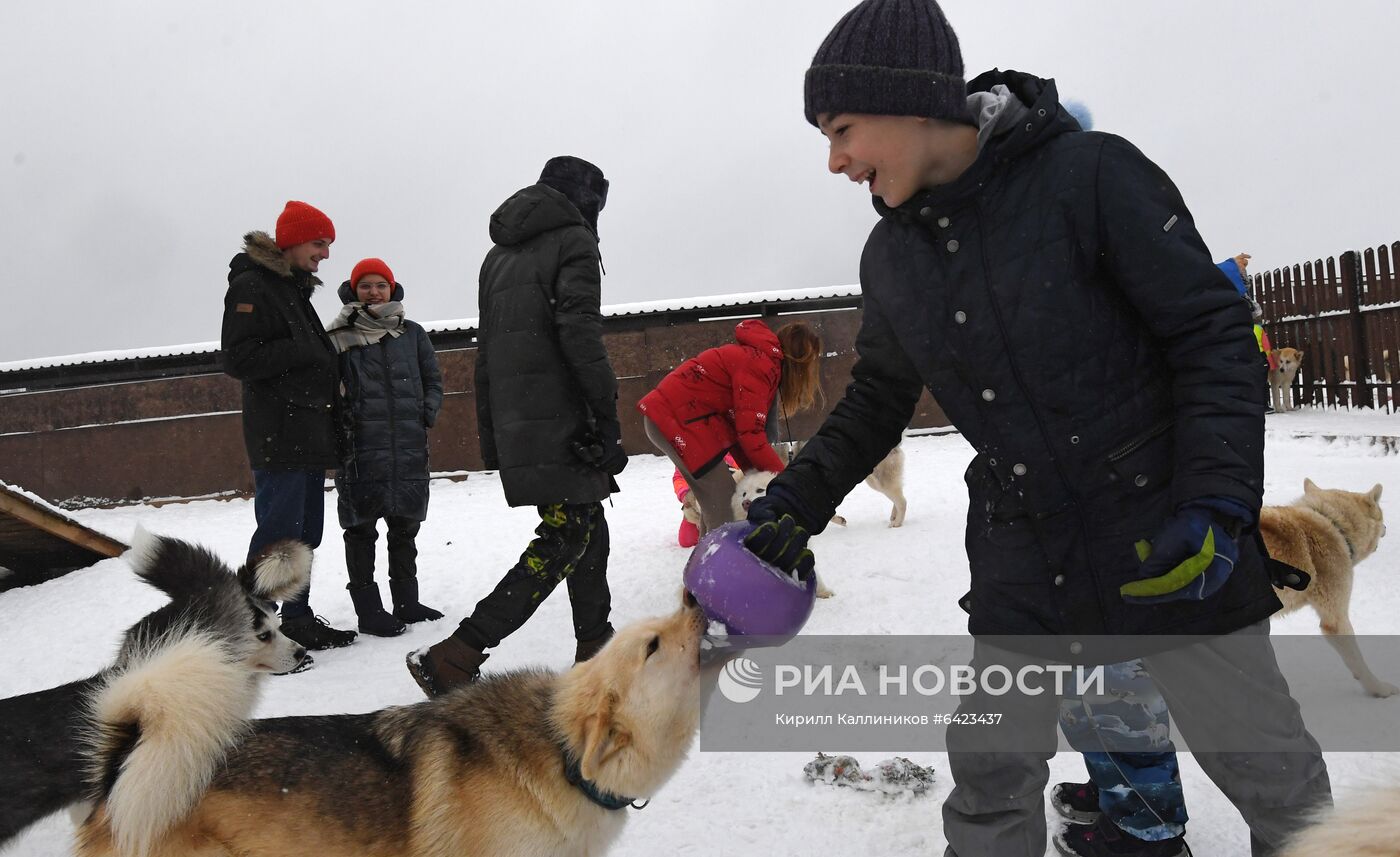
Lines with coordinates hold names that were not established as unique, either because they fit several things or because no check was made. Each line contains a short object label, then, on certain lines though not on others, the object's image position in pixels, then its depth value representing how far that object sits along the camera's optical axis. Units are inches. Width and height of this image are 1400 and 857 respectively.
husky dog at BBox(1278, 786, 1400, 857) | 33.8
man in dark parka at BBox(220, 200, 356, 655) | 174.1
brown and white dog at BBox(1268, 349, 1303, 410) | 478.9
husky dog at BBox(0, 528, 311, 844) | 89.2
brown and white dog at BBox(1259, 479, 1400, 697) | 132.7
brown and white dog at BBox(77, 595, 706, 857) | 78.7
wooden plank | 214.2
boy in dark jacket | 63.4
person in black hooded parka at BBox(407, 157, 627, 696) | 149.6
